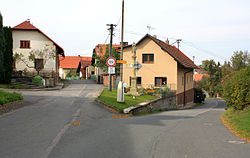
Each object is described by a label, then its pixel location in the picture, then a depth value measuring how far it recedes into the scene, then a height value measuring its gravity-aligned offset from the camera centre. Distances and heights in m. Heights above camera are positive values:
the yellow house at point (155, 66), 28.73 +1.37
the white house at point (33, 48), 33.12 +3.93
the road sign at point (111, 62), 17.12 +1.07
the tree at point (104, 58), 37.84 +2.96
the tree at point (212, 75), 70.38 +0.83
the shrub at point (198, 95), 42.08 -2.96
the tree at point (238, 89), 12.50 -0.60
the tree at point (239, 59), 51.16 +3.97
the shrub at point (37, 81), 27.12 -0.44
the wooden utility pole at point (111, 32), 22.47 +4.09
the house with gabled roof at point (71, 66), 72.81 +3.63
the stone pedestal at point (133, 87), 19.77 -0.76
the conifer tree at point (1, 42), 18.25 +2.54
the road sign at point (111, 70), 20.61 +0.61
